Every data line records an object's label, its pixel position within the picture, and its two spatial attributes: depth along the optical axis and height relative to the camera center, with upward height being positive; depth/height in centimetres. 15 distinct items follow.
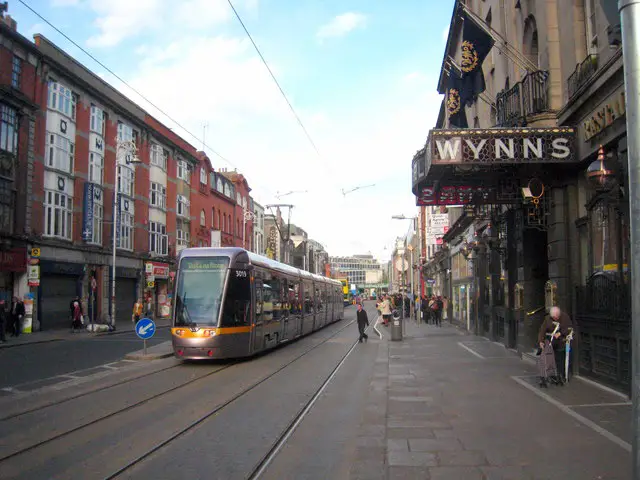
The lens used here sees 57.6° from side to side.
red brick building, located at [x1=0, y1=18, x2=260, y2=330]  2788 +572
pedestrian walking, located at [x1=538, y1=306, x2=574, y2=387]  1094 -92
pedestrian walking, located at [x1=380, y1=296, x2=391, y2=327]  3341 -150
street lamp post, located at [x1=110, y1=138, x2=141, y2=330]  3041 +770
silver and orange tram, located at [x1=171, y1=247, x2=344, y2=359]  1461 -50
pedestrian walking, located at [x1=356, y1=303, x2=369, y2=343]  2336 -146
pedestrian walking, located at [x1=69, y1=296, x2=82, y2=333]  2917 -143
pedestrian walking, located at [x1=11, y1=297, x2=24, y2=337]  2523 -116
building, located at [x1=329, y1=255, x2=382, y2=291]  15200 +287
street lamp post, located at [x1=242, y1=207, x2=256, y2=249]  6416 +734
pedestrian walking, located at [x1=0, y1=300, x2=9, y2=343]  2231 -139
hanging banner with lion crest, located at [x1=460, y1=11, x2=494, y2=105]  1518 +614
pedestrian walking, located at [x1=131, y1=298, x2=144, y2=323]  3095 -134
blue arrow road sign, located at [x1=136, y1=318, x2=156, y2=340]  1683 -122
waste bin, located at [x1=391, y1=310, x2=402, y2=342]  2300 -184
